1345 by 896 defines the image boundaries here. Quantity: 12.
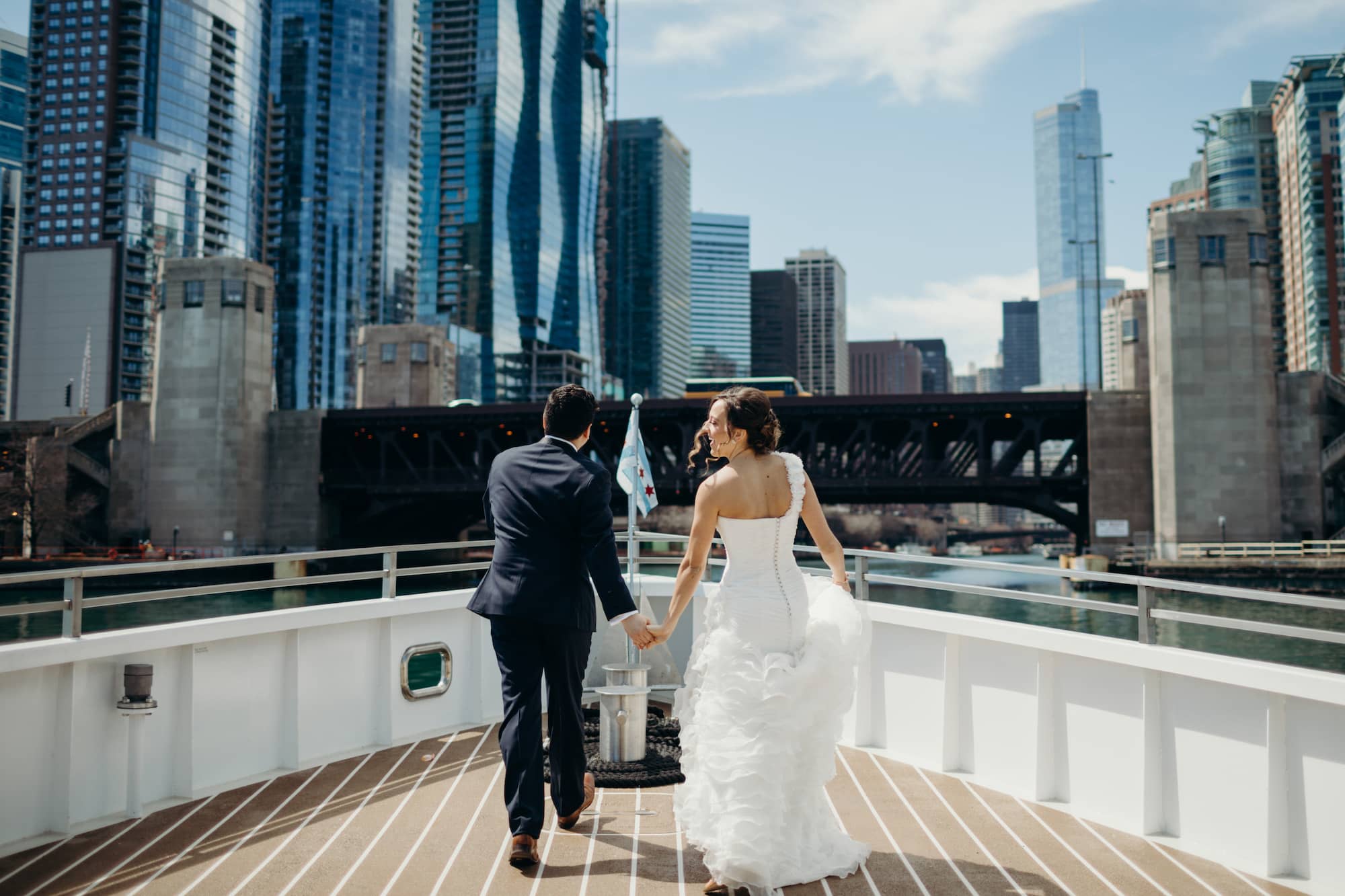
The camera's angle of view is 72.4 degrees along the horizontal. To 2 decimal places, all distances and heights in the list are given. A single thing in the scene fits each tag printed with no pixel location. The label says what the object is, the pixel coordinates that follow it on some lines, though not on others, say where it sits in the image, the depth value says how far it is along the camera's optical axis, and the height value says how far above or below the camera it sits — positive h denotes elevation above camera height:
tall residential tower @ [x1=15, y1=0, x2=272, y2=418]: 117.44 +39.64
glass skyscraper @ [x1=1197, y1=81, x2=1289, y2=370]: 127.56 +45.99
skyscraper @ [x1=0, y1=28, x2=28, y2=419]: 144.38 +57.09
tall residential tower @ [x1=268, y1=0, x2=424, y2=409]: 144.50 +49.35
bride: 3.70 -0.77
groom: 4.01 -0.44
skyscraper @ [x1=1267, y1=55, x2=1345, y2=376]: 109.00 +35.35
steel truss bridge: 46.00 +2.43
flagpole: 6.98 -0.52
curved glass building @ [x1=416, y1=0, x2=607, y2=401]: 134.25 +43.71
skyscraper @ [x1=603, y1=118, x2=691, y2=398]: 197.88 +33.07
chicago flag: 9.05 +0.14
